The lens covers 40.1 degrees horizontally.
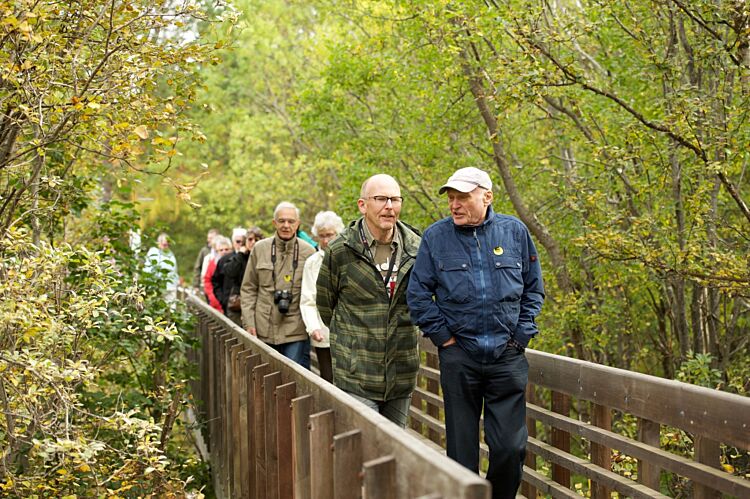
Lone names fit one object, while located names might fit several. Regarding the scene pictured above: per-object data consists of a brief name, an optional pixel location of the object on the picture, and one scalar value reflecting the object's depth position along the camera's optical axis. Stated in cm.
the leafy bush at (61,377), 537
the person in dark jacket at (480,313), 529
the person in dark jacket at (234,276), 1127
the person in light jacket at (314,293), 797
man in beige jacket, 895
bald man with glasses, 593
